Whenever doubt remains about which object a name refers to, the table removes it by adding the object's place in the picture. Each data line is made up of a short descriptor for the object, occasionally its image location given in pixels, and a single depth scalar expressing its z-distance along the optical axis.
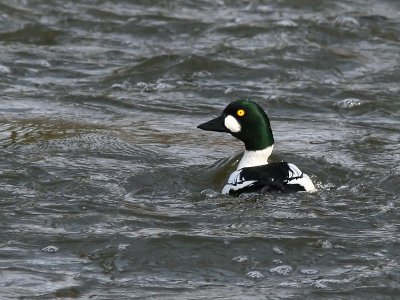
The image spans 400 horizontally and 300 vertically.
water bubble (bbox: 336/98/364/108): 25.86
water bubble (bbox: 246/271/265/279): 15.66
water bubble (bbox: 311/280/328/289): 15.26
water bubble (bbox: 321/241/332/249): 16.78
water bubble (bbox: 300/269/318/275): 15.83
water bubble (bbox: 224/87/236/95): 27.01
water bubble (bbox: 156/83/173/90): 27.11
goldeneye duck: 19.56
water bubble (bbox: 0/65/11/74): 27.65
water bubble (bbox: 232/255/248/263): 16.30
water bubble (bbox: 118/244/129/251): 16.62
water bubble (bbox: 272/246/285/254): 16.61
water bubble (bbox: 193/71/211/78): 28.05
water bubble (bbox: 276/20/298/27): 32.17
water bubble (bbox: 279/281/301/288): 15.30
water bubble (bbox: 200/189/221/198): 19.93
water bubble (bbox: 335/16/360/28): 32.47
